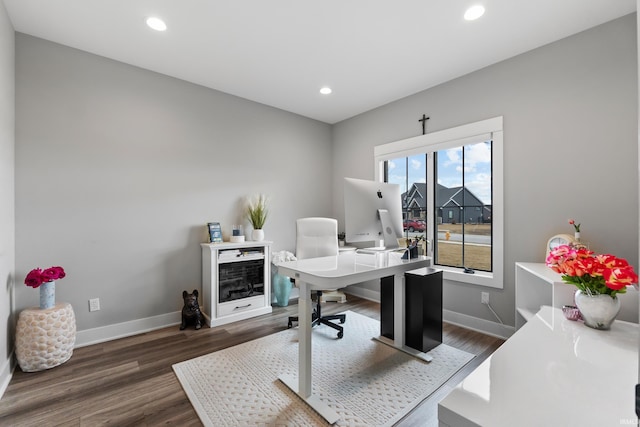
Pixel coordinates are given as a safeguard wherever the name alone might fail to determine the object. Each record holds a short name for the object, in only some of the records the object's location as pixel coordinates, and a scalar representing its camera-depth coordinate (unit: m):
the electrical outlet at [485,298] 2.86
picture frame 3.21
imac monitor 2.19
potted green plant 3.48
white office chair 3.00
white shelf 2.30
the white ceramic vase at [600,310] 1.29
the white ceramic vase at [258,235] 3.47
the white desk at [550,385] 0.67
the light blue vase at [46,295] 2.22
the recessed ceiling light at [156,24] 2.20
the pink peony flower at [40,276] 2.18
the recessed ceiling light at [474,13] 2.07
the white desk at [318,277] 1.69
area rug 1.69
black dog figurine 2.96
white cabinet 3.05
